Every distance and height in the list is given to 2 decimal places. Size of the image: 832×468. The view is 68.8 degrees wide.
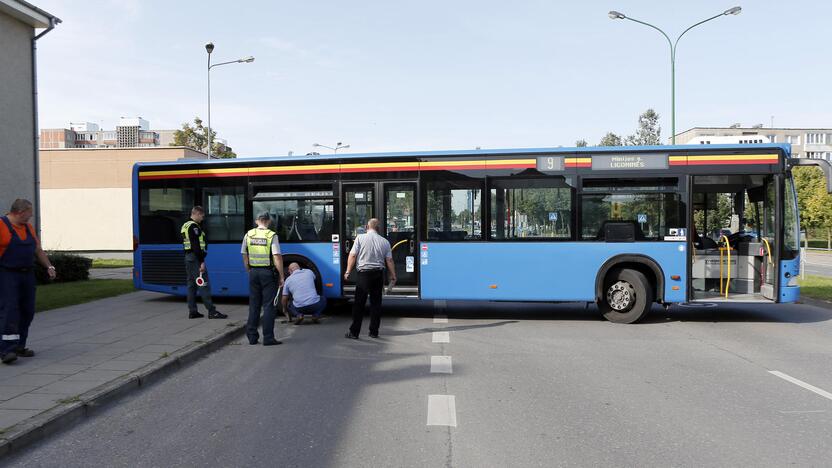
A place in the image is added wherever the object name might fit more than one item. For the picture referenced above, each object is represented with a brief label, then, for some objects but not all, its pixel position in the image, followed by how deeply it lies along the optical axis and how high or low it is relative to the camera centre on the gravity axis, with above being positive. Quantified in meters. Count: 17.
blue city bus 10.27 +0.04
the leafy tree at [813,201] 46.78 +1.52
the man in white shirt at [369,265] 8.68 -0.60
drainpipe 17.03 +3.71
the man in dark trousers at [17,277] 6.66 -0.57
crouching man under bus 10.23 -1.14
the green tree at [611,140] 41.31 +5.60
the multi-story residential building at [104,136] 96.56 +16.36
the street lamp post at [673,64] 21.47 +5.65
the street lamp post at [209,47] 25.00 +7.32
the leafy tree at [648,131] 37.66 +5.71
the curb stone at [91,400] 4.39 -1.54
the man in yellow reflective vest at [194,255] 10.11 -0.50
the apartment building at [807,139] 91.12 +12.45
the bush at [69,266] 17.11 -1.16
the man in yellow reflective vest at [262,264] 8.23 -0.54
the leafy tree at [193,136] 41.50 +6.07
